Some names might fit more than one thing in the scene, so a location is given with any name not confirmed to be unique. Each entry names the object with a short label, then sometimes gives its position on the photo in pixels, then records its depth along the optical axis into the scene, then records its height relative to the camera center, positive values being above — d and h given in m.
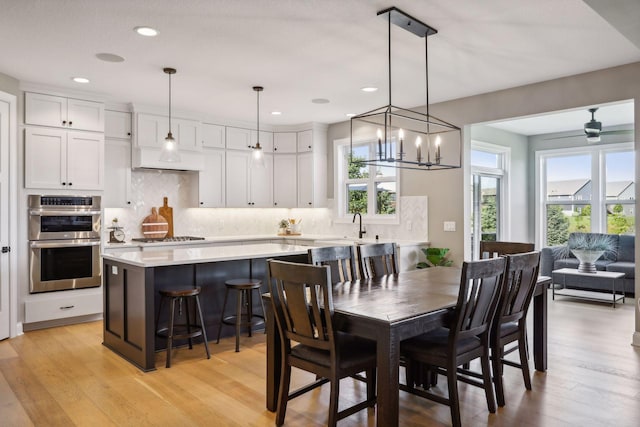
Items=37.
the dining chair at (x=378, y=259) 3.63 -0.36
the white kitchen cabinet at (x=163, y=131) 5.76 +1.07
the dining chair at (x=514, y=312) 2.81 -0.62
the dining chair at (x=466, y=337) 2.47 -0.72
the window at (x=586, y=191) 7.30 +0.39
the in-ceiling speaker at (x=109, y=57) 3.93 +1.36
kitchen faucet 6.38 -0.19
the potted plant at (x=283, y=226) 7.16 -0.18
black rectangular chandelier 5.57 +1.00
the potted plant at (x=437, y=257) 5.52 -0.51
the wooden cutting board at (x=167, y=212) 6.36 +0.03
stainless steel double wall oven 4.84 -0.30
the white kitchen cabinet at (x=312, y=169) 7.00 +0.69
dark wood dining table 2.21 -0.52
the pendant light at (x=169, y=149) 4.32 +0.61
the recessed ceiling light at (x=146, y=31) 3.37 +1.35
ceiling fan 6.52 +1.21
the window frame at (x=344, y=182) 6.63 +0.49
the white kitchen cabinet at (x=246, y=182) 6.74 +0.48
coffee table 5.89 -1.00
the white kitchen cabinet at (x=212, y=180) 6.44 +0.49
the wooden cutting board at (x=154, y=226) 6.12 -0.15
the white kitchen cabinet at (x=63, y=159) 4.84 +0.60
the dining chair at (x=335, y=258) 3.27 -0.32
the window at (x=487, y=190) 7.26 +0.40
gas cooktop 5.70 -0.31
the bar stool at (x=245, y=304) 4.07 -0.86
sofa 6.29 -0.70
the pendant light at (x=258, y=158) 4.71 +0.57
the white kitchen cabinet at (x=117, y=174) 5.60 +0.50
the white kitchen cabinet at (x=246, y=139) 6.74 +1.13
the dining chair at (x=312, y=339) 2.34 -0.66
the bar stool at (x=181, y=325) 3.65 -0.95
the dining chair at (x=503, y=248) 3.86 -0.29
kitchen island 3.58 -0.59
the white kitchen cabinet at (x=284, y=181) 7.16 +0.52
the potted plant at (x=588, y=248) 6.22 -0.48
